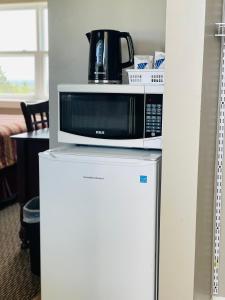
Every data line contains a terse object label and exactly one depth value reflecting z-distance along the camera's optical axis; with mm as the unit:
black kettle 2188
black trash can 2670
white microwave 2021
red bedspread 4078
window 5656
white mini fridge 1906
